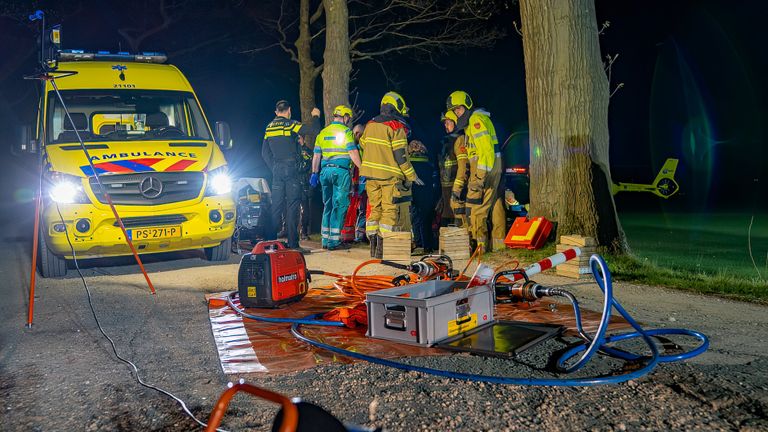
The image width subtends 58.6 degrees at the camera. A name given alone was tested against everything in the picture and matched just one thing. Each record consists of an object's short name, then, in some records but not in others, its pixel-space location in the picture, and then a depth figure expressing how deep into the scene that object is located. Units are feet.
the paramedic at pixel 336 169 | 34.45
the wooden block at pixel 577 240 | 25.14
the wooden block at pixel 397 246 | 30.32
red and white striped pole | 18.02
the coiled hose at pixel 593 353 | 12.39
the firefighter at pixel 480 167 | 30.89
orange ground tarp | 14.76
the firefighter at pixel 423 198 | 36.27
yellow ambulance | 26.27
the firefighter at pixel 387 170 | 31.22
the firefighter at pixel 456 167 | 33.17
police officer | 35.63
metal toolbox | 15.31
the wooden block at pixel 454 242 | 30.12
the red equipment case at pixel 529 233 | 28.71
